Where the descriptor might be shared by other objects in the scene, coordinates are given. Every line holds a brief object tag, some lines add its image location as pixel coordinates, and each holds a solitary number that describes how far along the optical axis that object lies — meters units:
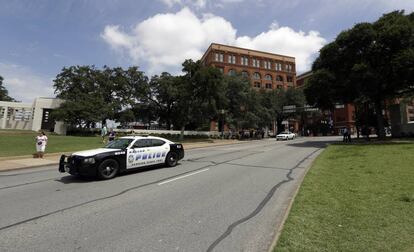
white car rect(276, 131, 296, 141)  42.22
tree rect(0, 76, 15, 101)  72.62
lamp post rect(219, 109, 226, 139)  38.81
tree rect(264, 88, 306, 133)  57.98
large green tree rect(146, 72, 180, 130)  51.22
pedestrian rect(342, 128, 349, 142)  29.97
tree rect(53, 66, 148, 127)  43.38
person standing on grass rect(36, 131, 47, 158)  16.03
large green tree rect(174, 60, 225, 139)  34.09
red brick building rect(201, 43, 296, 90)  77.12
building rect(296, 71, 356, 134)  80.25
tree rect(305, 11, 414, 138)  25.02
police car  9.64
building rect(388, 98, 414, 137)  36.31
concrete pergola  48.84
